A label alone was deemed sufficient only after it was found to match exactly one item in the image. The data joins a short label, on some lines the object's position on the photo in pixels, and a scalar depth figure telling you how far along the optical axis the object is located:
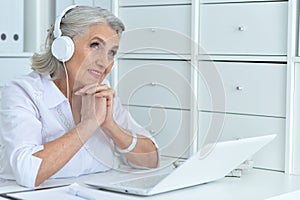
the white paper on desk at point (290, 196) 2.46
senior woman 2.54
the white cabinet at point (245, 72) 2.91
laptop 2.36
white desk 2.42
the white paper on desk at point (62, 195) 2.33
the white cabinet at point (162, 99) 2.68
